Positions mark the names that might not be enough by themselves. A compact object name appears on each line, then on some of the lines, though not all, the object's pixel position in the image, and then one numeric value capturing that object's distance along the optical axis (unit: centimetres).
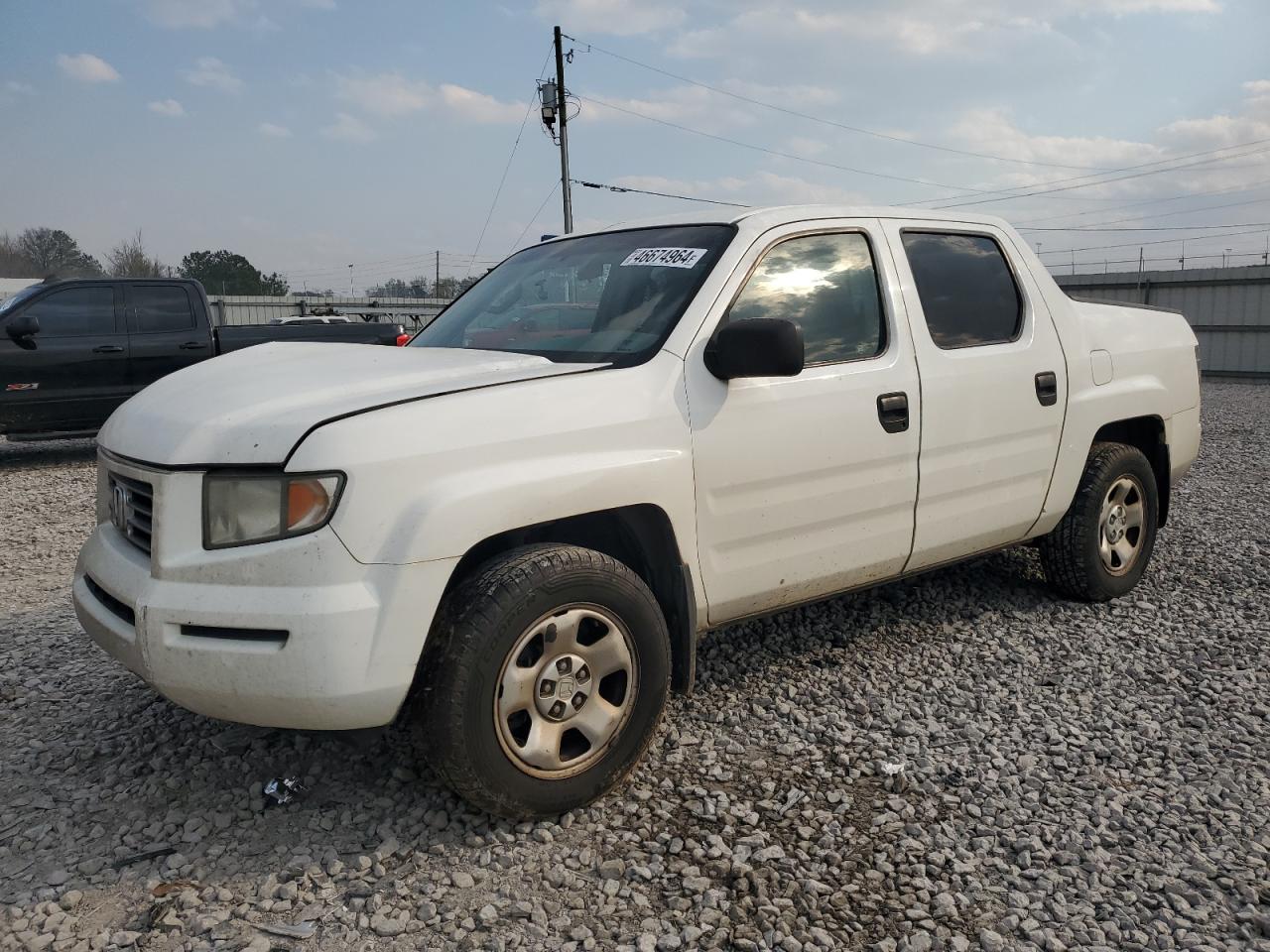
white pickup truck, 249
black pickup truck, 945
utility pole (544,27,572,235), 2570
